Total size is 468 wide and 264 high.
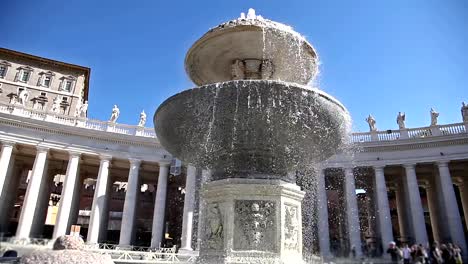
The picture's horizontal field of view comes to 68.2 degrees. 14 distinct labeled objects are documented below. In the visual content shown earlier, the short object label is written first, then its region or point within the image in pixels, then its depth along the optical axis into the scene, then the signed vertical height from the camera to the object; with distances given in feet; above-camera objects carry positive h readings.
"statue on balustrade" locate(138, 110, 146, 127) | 112.06 +38.13
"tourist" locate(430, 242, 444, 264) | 47.68 -0.69
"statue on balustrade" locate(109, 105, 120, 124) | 110.79 +39.22
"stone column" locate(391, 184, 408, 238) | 111.96 +12.46
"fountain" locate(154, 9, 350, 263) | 22.03 +7.45
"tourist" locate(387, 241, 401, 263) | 55.31 -0.47
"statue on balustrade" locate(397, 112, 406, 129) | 104.88 +37.72
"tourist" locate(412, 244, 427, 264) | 54.08 -0.73
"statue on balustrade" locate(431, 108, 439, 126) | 101.49 +37.46
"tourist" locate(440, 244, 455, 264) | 51.47 -0.58
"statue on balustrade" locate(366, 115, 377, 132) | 106.28 +37.23
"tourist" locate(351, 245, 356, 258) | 83.86 -0.67
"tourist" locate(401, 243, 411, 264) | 53.48 -0.87
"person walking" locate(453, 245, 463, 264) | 48.28 -0.50
